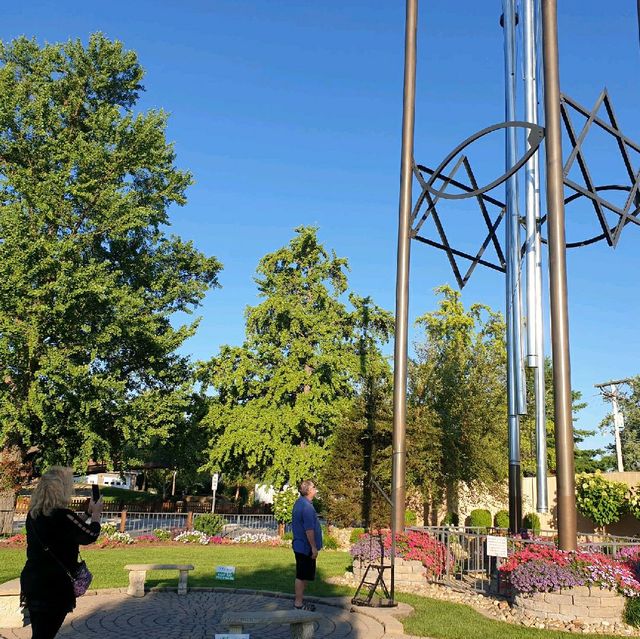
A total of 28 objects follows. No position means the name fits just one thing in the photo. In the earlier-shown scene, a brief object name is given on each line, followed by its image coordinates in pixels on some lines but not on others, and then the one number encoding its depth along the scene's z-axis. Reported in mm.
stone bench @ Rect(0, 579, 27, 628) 7371
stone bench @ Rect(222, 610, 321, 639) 6280
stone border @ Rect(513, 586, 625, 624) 8875
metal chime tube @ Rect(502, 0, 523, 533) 14047
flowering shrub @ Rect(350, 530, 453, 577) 12016
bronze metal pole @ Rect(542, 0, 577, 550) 9891
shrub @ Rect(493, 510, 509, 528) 28250
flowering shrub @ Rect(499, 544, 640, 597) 9039
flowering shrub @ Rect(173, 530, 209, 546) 21734
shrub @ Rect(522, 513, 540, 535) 26344
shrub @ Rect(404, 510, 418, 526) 25489
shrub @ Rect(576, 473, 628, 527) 22812
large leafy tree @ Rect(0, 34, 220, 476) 20531
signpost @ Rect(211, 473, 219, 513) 28562
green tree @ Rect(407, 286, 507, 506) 23812
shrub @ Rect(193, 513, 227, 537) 23703
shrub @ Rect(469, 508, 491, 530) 28266
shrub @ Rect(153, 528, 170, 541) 21719
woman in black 4480
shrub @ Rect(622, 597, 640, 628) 8703
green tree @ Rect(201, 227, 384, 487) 27828
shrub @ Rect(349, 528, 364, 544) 21366
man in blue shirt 8172
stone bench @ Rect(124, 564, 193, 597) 10047
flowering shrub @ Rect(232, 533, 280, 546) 22723
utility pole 39438
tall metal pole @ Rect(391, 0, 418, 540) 12492
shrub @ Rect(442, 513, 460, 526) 28703
